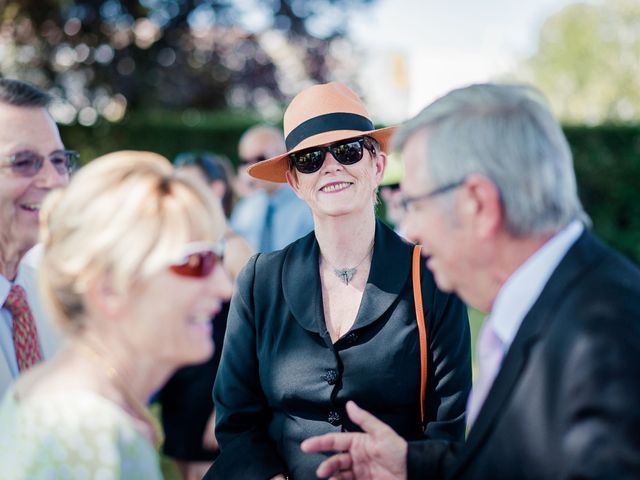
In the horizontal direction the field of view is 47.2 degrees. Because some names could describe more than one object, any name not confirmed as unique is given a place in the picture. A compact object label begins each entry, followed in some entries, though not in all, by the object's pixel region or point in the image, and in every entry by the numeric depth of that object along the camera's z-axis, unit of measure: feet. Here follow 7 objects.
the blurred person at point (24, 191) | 8.95
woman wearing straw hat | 8.60
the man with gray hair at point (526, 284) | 5.52
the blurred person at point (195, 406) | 15.35
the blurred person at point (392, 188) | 17.37
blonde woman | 5.54
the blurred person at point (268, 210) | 19.88
